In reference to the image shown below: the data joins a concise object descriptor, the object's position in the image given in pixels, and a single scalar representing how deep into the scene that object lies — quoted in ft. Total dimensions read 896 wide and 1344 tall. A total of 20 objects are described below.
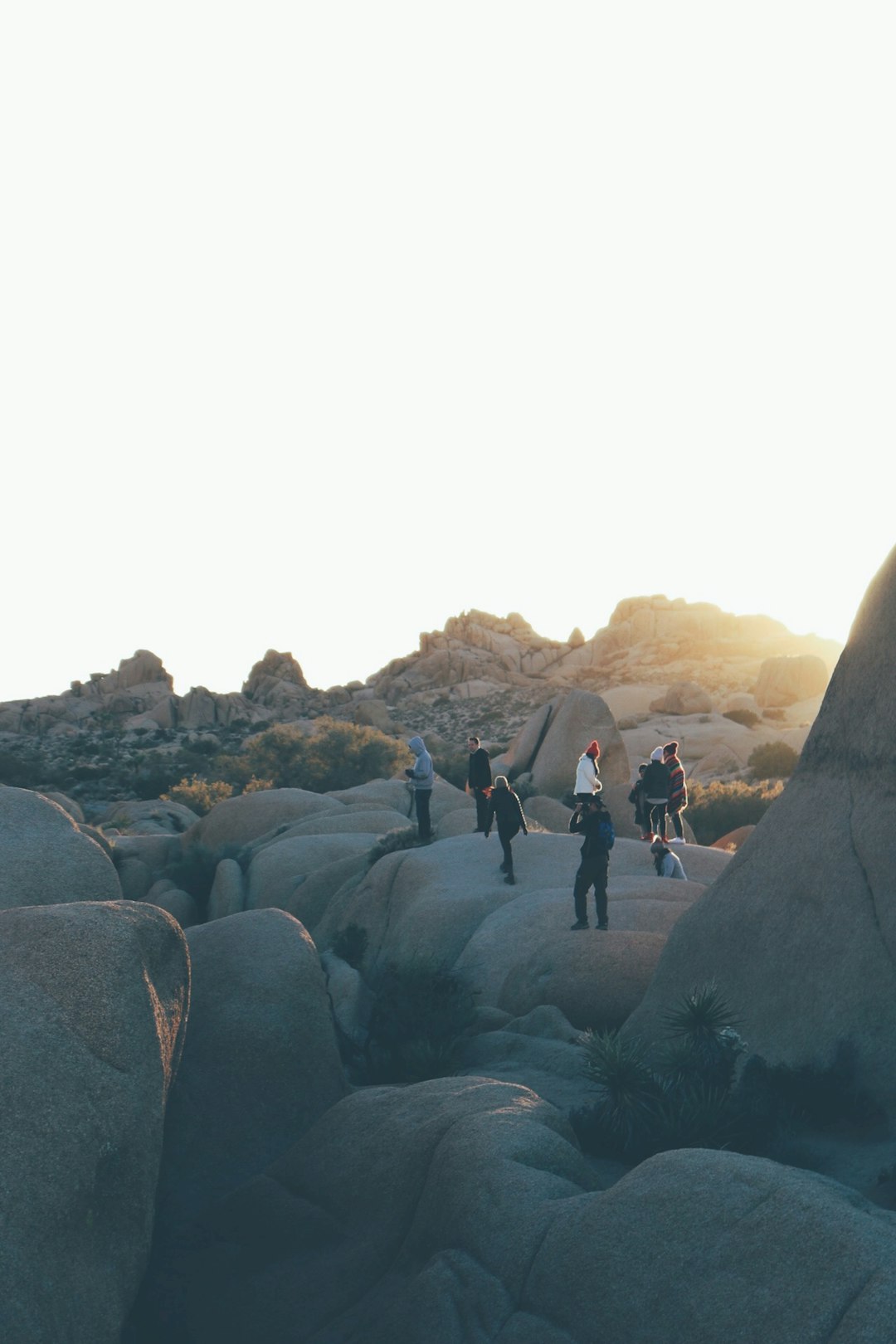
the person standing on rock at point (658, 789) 74.38
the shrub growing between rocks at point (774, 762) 153.38
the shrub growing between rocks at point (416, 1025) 45.65
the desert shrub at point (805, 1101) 36.29
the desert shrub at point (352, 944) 70.59
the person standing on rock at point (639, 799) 76.43
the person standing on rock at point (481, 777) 77.71
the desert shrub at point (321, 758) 153.07
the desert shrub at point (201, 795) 154.61
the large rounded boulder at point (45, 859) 42.50
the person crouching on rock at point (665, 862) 68.44
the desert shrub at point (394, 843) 81.92
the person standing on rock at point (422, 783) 79.77
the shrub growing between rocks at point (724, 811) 113.09
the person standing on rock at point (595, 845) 55.21
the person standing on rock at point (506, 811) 66.74
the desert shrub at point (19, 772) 188.96
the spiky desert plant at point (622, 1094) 36.35
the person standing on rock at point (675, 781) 73.51
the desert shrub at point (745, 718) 217.56
